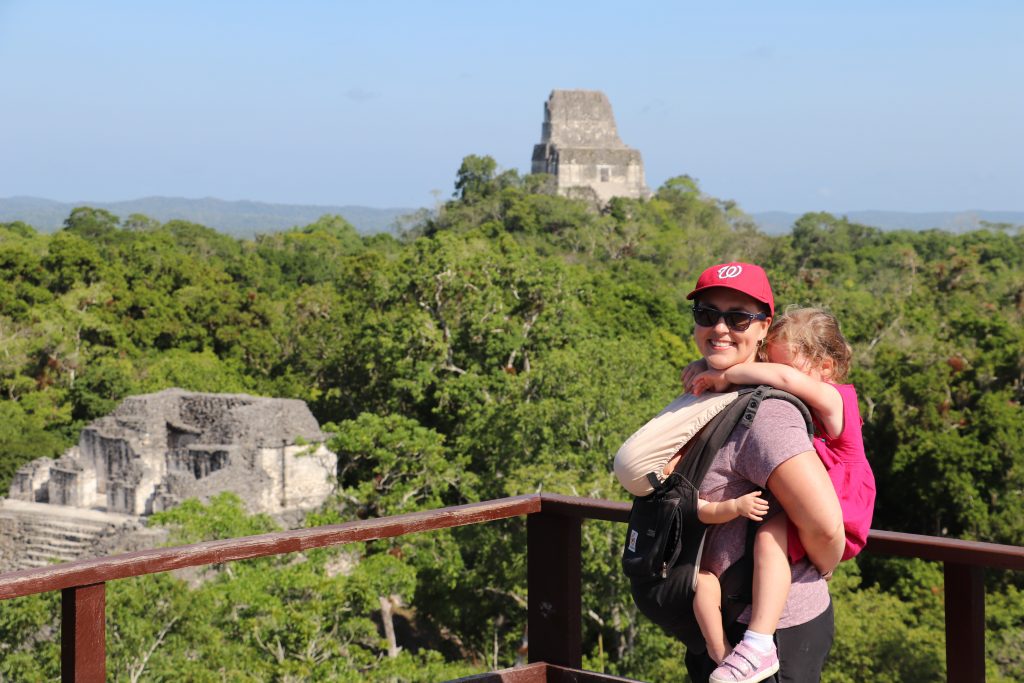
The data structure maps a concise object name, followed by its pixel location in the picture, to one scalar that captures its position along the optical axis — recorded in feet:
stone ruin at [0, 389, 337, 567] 73.97
